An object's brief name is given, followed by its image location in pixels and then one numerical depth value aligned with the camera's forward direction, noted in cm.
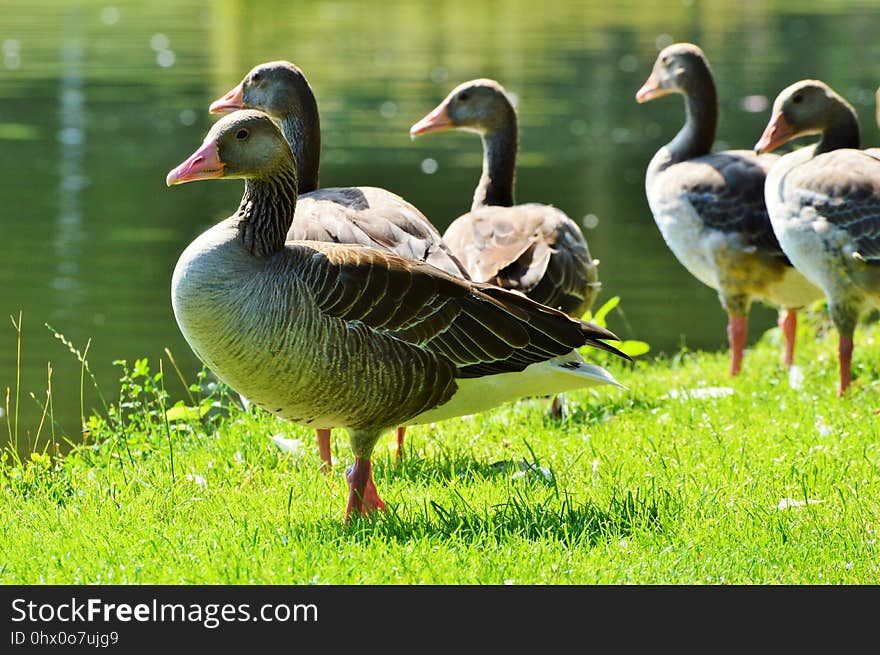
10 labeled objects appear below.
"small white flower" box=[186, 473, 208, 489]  1303
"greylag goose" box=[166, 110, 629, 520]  1071
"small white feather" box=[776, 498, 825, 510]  1161
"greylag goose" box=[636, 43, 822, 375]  1931
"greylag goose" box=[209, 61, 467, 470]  1354
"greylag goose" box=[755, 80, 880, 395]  1652
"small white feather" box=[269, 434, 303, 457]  1440
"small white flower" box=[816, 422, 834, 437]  1427
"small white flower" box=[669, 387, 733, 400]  1695
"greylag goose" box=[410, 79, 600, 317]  1570
